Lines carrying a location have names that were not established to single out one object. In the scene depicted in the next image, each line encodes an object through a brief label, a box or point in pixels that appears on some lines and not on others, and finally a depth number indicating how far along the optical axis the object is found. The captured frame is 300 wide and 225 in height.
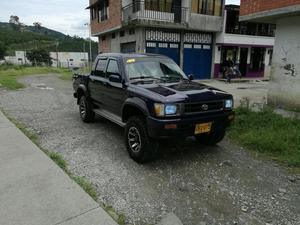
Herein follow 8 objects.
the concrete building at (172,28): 17.11
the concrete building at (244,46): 19.72
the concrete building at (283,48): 7.85
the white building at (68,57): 69.62
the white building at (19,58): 67.51
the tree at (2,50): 71.45
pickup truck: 3.92
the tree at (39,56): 67.88
